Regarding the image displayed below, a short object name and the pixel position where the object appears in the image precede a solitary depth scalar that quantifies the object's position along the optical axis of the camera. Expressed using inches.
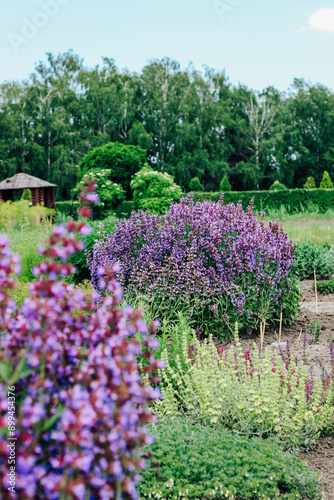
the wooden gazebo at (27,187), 947.3
